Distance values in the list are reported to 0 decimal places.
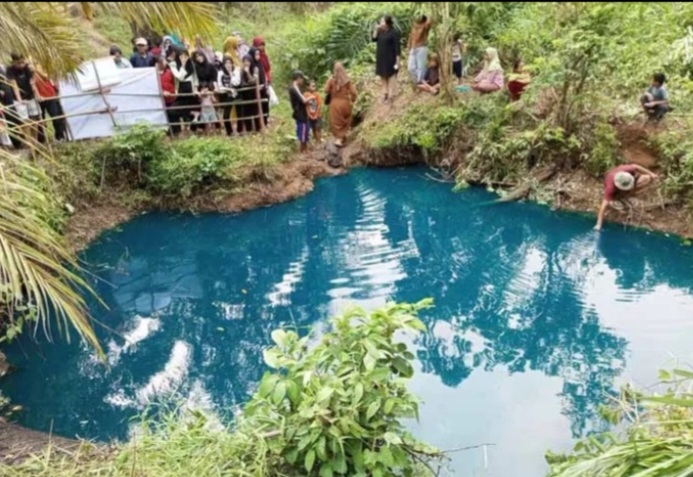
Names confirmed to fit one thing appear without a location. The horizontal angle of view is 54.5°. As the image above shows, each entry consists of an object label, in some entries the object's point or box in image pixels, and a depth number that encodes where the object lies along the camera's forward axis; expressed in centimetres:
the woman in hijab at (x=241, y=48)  1046
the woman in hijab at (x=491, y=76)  942
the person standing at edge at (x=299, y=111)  923
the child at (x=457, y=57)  991
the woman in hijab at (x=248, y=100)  926
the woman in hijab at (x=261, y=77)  929
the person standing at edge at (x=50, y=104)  827
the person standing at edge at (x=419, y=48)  973
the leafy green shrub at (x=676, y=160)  755
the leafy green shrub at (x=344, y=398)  340
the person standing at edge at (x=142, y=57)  936
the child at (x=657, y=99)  785
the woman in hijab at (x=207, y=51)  891
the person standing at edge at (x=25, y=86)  775
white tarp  862
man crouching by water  741
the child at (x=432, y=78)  995
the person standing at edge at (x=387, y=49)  980
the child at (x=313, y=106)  943
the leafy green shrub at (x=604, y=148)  824
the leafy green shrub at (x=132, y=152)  855
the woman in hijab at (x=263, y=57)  965
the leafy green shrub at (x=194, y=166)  859
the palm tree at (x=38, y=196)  312
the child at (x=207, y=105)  909
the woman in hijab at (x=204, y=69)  894
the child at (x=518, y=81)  902
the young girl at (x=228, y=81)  917
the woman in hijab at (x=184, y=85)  901
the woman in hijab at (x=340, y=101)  971
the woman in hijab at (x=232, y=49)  957
